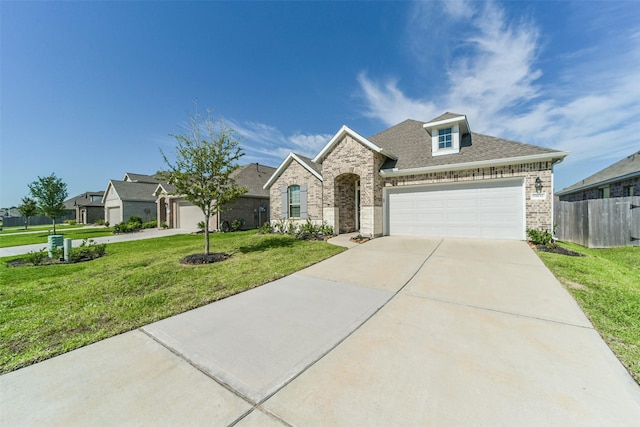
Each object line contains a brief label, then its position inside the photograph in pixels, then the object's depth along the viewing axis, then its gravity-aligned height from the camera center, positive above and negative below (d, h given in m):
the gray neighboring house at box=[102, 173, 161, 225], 24.72 +1.33
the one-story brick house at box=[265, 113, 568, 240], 8.94 +1.18
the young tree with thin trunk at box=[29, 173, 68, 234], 17.30 +1.51
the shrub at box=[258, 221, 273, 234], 13.74 -0.99
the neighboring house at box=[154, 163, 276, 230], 17.67 +0.35
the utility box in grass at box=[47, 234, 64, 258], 8.28 -0.98
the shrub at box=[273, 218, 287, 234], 13.50 -0.80
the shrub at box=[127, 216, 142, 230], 19.16 -0.76
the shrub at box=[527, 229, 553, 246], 8.20 -0.98
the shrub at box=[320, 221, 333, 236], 11.60 -0.87
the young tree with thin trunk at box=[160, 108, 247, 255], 7.64 +1.46
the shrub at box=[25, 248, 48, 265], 7.77 -1.44
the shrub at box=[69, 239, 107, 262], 8.33 -1.42
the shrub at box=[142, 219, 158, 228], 21.50 -0.97
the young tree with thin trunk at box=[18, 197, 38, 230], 23.14 +0.78
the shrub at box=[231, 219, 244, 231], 17.17 -0.90
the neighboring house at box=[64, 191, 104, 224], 34.22 +0.89
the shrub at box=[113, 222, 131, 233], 18.25 -1.09
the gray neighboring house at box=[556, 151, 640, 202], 11.88 +1.45
